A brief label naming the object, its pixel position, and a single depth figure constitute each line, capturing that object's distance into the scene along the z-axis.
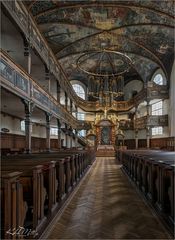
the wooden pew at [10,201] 2.03
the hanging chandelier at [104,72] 22.22
